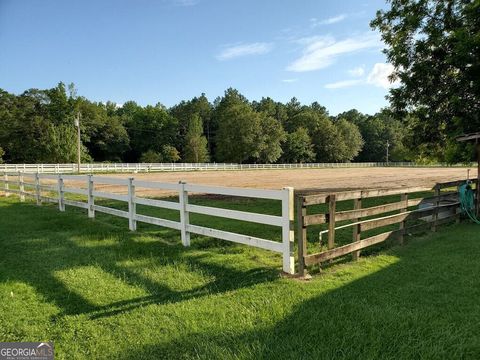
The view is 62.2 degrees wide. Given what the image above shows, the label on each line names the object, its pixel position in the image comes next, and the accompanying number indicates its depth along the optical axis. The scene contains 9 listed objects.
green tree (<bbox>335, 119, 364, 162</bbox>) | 104.31
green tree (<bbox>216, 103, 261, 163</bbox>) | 82.88
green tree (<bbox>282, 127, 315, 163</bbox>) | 96.06
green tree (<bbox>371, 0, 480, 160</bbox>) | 12.45
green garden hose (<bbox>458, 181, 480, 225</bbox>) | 9.64
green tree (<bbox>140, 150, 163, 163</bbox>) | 74.92
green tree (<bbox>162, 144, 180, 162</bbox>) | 75.56
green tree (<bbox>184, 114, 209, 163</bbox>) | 78.00
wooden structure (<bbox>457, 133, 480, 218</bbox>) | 9.83
